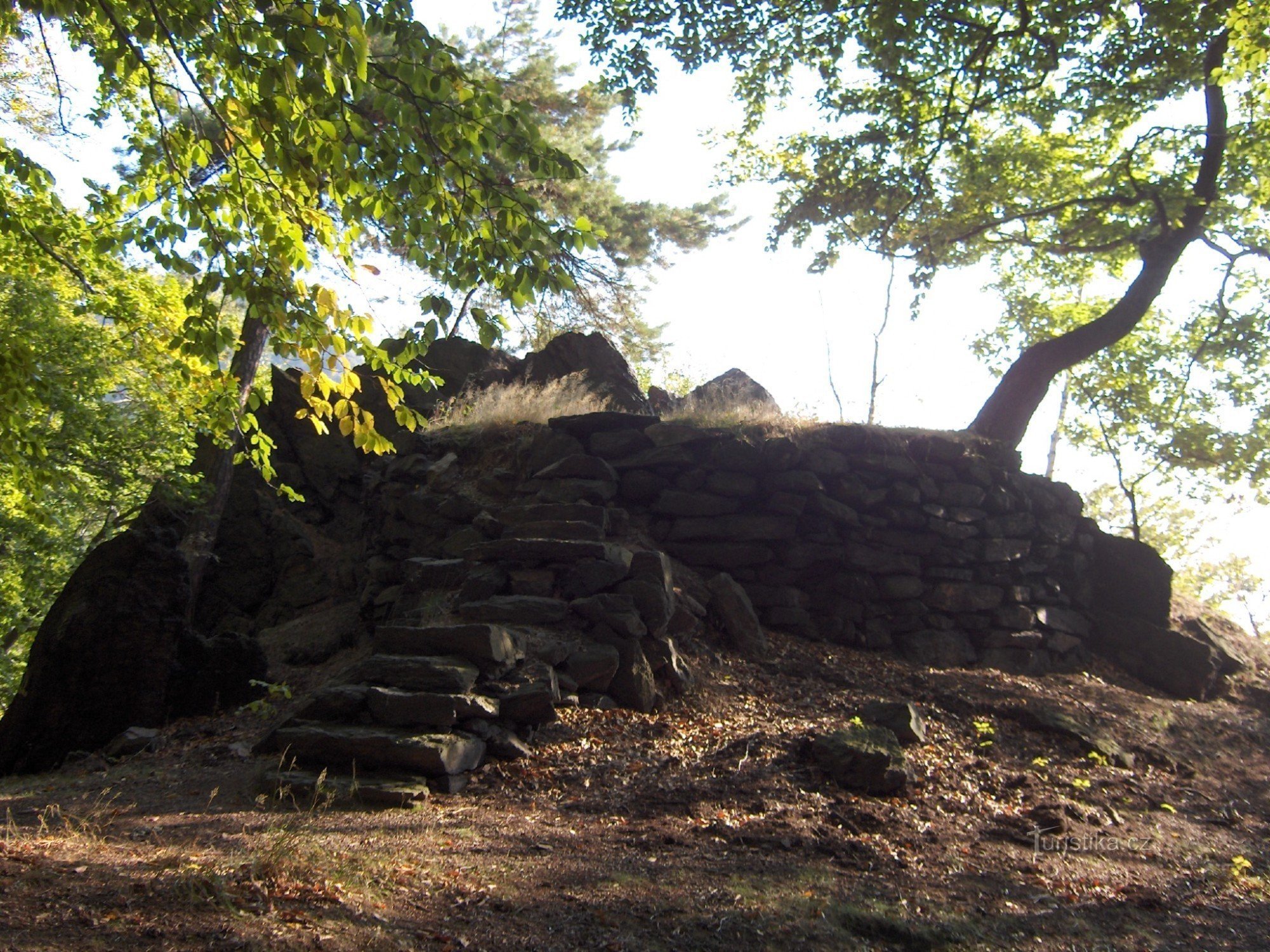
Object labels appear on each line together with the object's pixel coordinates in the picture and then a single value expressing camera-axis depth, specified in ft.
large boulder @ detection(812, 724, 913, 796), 17.76
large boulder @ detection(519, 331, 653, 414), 38.11
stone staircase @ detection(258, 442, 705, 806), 16.66
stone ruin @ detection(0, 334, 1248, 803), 19.16
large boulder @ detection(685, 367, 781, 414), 36.11
